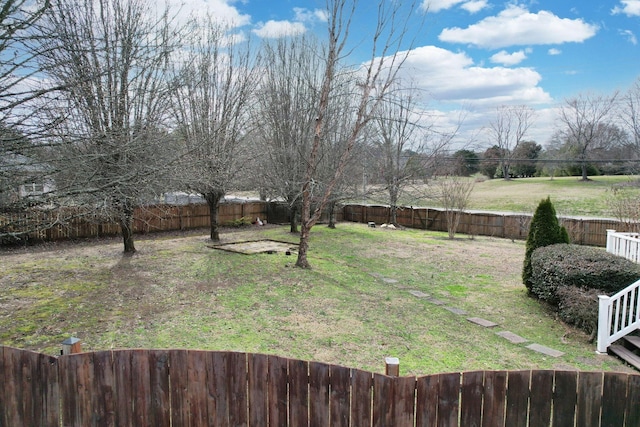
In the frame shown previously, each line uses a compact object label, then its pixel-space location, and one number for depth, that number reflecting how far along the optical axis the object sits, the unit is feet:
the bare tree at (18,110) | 12.53
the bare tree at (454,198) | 56.90
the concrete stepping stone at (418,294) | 24.82
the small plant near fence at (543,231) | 26.53
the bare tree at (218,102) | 36.83
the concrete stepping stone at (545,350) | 16.82
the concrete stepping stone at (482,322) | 20.13
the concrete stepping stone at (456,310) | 21.98
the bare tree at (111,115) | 15.48
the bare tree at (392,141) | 61.93
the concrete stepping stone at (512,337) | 18.28
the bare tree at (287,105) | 43.01
